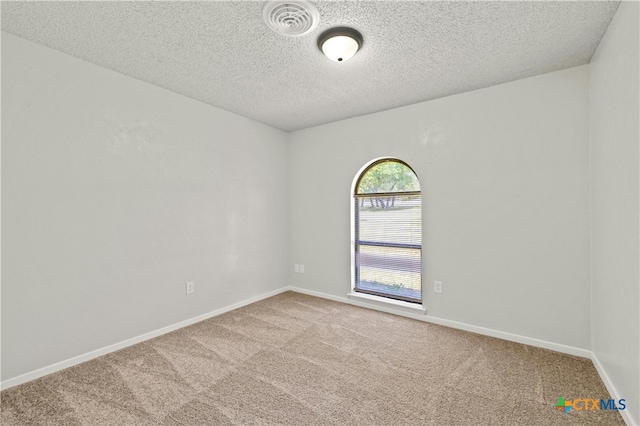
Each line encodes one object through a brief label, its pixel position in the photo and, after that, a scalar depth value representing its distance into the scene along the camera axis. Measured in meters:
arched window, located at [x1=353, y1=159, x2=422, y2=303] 3.35
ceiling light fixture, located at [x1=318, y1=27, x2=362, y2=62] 1.89
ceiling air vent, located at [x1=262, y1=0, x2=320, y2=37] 1.64
